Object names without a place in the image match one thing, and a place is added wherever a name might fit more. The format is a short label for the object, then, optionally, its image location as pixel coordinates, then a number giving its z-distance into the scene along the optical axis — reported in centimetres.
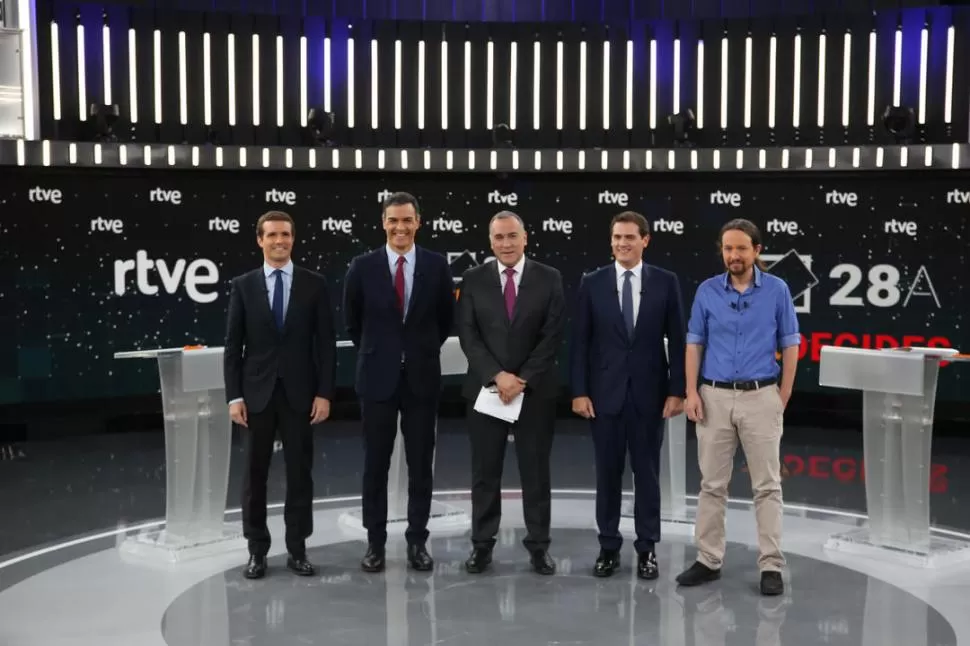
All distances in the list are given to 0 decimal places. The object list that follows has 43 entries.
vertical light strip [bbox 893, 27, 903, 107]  837
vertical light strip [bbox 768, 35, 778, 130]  873
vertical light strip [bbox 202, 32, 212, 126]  874
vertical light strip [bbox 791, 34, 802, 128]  870
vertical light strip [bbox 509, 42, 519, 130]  902
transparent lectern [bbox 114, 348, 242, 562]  503
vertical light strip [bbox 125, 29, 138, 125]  858
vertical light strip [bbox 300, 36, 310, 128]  887
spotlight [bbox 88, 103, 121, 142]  822
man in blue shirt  431
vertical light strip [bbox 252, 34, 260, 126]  881
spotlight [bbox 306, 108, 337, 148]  863
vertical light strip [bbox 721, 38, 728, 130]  882
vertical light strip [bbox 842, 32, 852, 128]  855
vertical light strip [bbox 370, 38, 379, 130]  897
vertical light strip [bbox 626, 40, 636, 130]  894
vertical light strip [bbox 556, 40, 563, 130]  899
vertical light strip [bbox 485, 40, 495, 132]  902
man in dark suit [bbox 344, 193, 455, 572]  459
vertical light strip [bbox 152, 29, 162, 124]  864
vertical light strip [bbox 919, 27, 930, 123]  826
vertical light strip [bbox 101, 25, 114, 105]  850
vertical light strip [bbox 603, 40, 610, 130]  895
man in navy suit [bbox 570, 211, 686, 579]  450
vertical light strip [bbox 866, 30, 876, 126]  848
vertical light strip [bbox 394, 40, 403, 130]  899
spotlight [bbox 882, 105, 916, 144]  810
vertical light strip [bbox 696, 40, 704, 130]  886
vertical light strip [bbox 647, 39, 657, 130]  889
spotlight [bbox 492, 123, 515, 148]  869
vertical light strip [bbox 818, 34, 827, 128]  862
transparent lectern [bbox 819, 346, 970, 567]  485
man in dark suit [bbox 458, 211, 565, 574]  457
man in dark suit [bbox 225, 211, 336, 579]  457
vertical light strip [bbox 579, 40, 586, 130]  897
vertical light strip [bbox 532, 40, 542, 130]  901
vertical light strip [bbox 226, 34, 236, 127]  877
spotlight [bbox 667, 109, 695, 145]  855
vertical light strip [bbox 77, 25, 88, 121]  841
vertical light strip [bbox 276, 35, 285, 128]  884
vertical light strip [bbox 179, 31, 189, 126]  870
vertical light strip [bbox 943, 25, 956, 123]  818
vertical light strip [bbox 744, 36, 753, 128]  878
